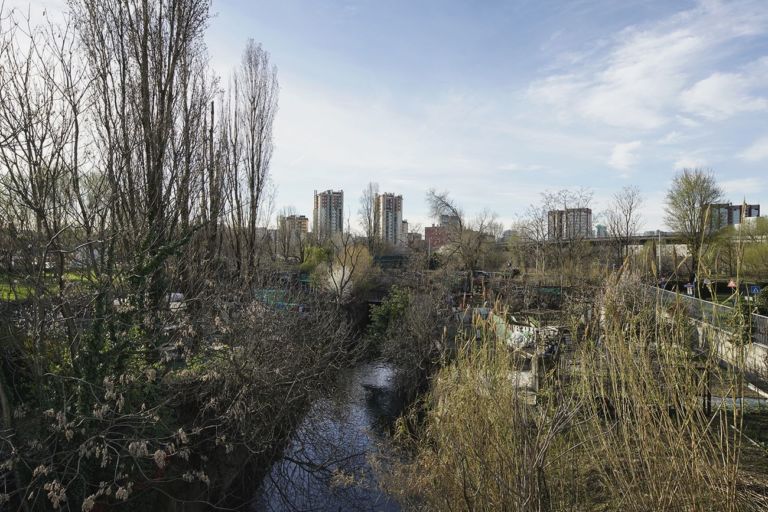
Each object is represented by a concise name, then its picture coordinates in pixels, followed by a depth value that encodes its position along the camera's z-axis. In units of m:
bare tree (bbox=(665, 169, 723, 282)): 26.30
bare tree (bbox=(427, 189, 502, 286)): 27.14
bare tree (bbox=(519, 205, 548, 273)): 26.56
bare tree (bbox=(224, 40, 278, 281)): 14.12
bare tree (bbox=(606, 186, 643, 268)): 29.22
